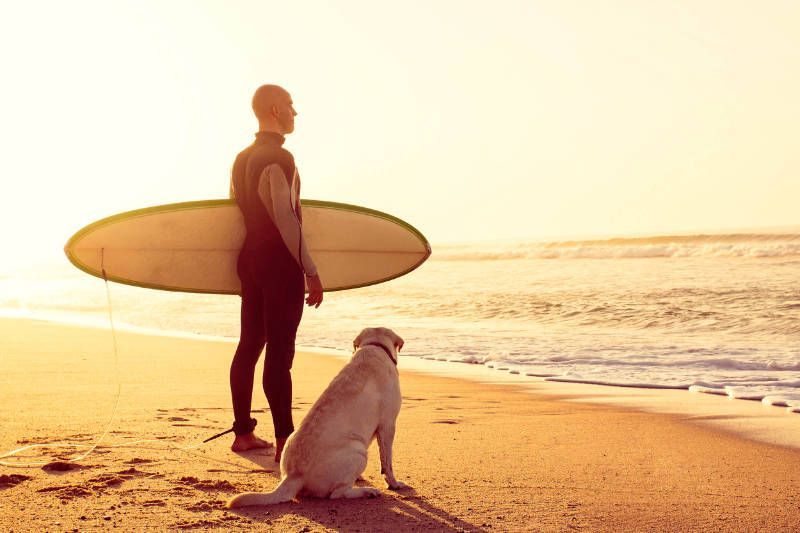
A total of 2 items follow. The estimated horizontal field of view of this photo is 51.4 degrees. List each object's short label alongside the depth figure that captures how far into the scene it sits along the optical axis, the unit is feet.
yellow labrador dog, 10.58
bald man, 12.73
